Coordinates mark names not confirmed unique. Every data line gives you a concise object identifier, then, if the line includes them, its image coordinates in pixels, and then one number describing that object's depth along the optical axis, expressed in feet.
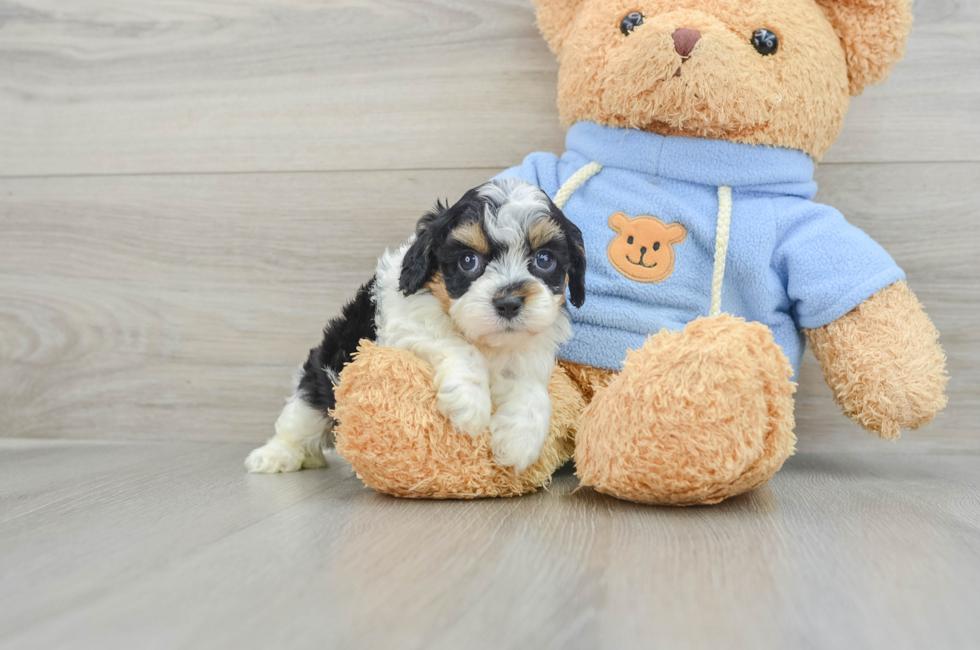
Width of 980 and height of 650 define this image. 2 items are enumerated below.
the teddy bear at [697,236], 2.04
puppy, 1.99
